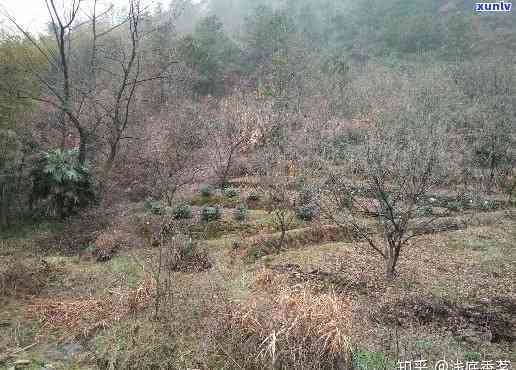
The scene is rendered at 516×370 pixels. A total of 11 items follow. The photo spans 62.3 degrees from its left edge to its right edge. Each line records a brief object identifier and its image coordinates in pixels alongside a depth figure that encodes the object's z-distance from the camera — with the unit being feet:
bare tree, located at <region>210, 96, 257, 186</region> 48.34
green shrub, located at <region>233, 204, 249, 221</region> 33.40
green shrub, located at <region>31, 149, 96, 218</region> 35.35
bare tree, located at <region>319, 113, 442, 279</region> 20.30
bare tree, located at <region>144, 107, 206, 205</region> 41.86
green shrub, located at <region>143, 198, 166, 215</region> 35.14
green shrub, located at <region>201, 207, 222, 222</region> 33.63
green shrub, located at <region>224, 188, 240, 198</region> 39.63
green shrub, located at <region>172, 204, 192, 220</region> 34.12
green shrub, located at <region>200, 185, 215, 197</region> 40.29
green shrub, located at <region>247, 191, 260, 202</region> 38.87
